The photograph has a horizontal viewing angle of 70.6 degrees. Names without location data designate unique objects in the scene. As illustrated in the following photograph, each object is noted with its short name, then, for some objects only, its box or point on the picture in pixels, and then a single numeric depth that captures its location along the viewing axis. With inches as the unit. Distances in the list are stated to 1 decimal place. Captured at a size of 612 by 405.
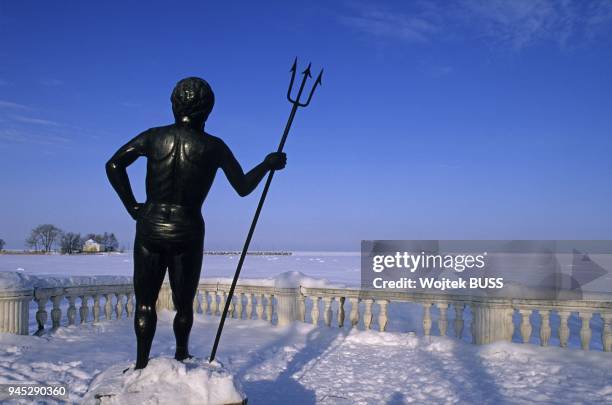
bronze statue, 112.2
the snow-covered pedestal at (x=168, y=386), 100.6
